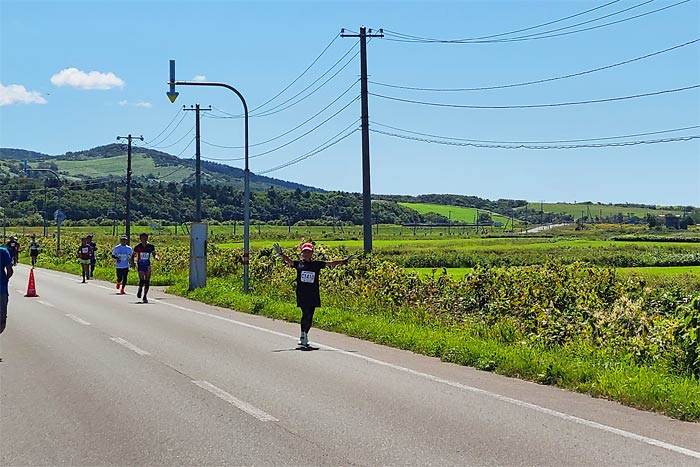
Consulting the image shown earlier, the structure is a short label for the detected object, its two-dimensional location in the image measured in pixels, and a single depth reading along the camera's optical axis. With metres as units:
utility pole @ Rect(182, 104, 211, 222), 48.56
